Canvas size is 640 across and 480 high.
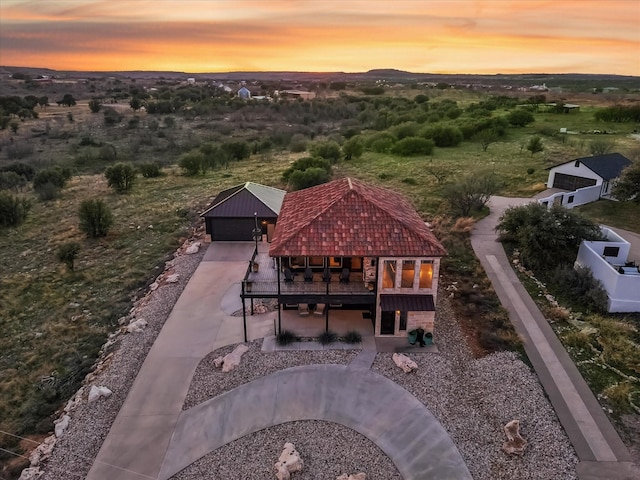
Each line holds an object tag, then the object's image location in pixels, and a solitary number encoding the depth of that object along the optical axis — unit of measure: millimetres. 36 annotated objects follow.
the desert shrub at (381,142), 55375
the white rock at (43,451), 12027
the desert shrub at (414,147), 53188
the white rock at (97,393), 14016
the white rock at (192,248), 24953
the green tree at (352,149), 50125
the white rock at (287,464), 11195
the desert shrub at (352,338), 16516
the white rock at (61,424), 12938
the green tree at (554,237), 22609
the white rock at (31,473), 11447
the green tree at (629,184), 30109
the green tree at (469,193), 31016
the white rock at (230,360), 15266
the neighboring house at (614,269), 18630
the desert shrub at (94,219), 28281
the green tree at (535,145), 48750
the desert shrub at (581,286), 19062
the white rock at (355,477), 11102
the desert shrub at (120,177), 38688
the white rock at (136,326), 17688
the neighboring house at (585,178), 33438
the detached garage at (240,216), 25609
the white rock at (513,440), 12016
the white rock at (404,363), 14953
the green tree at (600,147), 45594
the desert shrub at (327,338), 16453
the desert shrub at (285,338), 16411
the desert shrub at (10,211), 30938
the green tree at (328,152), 48844
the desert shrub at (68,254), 23891
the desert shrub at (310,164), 41203
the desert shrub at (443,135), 57906
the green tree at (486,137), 54888
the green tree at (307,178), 36469
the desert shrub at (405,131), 59469
